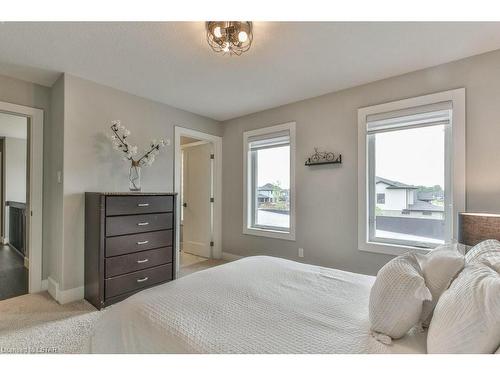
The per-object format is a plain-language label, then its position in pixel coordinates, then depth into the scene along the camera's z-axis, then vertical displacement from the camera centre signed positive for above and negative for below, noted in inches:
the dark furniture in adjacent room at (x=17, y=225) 174.7 -28.4
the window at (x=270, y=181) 138.5 +3.8
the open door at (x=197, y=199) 170.6 -8.5
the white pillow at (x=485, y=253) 46.0 -12.7
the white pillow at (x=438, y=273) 42.6 -14.7
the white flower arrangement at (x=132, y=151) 111.0 +17.0
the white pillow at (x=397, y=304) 39.0 -18.1
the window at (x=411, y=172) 93.3 +6.7
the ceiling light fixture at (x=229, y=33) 69.9 +43.6
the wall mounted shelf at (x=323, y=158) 120.3 +14.5
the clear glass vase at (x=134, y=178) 119.1 +4.4
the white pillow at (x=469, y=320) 31.1 -16.9
